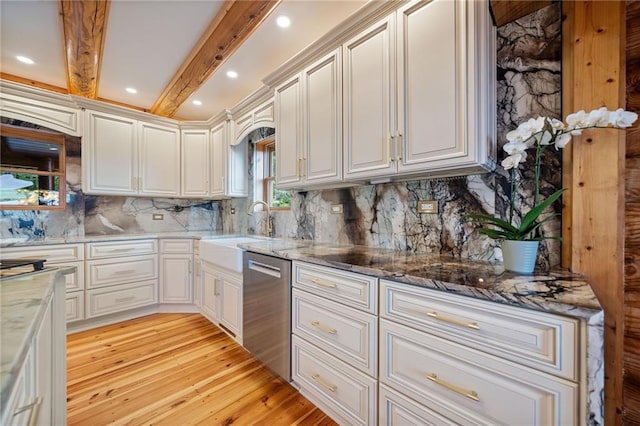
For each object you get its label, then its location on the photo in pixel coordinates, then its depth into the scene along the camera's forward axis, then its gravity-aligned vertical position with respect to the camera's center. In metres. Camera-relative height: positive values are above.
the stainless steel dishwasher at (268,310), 1.70 -0.70
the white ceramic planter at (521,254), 1.07 -0.18
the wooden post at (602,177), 1.05 +0.14
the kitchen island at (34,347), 0.45 -0.32
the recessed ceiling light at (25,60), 2.39 +1.40
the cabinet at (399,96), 1.21 +0.65
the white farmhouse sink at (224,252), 2.15 -0.37
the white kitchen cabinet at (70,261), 2.42 -0.49
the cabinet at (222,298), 2.22 -0.82
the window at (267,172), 3.17 +0.48
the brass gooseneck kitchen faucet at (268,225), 2.92 -0.16
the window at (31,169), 2.72 +0.45
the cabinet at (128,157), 2.90 +0.65
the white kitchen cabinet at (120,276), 2.69 -0.72
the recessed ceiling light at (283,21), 1.88 +1.39
